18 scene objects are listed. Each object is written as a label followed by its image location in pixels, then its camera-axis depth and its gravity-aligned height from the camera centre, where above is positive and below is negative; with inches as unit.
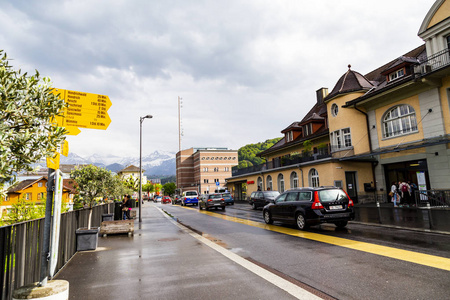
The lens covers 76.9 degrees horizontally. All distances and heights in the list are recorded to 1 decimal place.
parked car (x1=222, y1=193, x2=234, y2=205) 1338.8 -37.5
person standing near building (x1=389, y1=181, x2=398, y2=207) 773.4 -23.6
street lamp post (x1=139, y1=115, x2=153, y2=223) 783.0 +180.2
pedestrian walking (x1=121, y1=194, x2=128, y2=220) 586.6 -22.2
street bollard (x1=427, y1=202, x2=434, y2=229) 429.2 -62.9
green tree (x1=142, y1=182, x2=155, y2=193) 5295.3 +126.9
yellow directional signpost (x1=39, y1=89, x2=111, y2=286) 160.4 +46.5
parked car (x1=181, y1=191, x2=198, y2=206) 1602.6 -34.4
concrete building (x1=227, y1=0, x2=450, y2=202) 748.0 +183.1
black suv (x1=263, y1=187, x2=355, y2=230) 429.7 -30.7
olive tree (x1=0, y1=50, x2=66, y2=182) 109.4 +33.9
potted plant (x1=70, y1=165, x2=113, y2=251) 423.2 +21.7
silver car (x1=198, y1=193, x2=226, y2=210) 1047.0 -34.7
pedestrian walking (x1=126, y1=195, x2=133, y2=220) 596.1 -19.7
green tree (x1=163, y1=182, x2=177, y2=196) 4739.2 +82.9
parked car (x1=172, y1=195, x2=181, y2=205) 1981.3 -55.0
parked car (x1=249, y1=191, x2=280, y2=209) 930.1 -27.3
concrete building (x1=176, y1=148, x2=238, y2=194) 4040.4 +341.4
